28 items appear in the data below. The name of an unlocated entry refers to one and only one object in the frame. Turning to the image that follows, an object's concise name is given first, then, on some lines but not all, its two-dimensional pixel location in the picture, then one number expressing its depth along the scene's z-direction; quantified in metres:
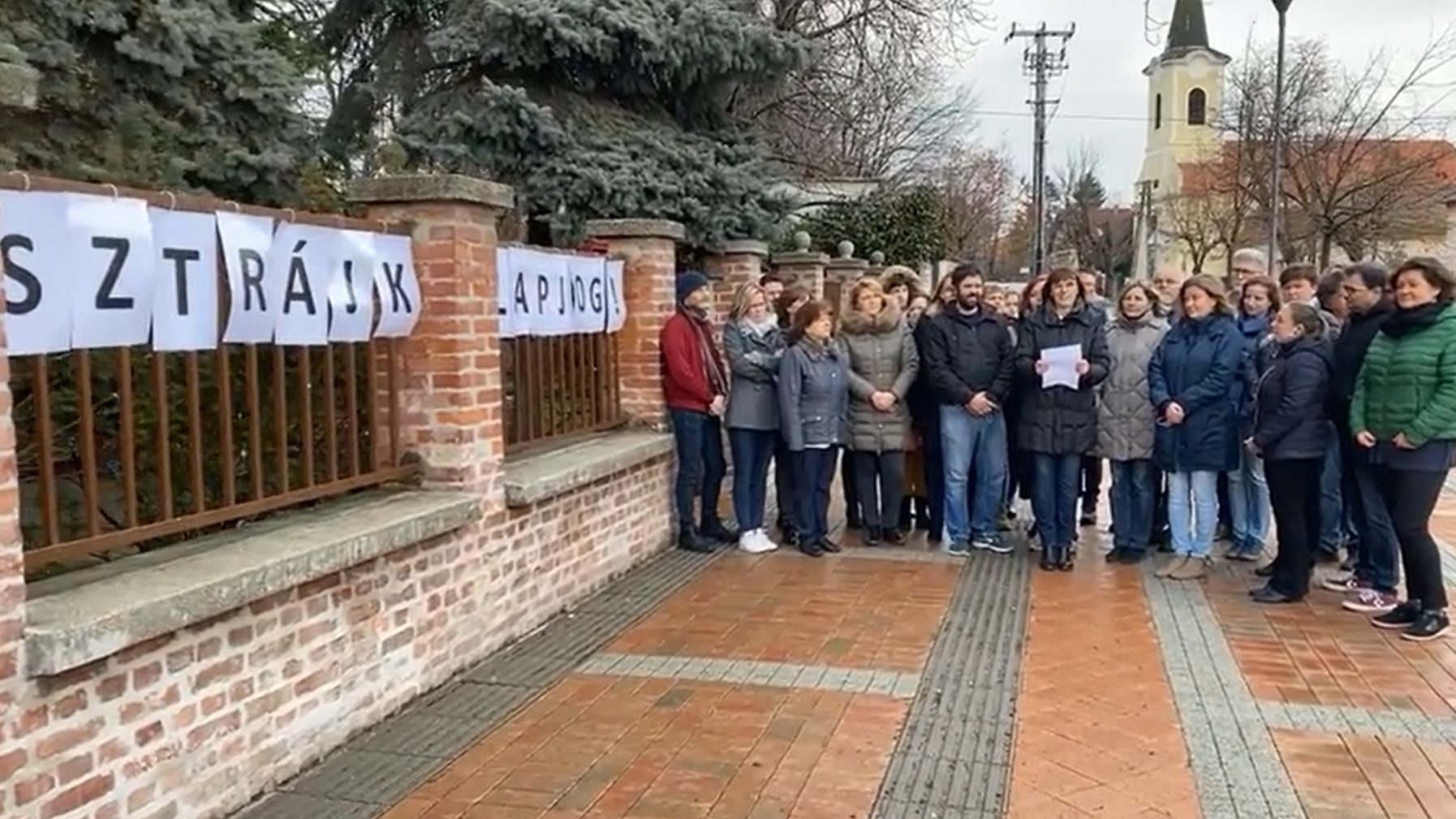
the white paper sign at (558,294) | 5.85
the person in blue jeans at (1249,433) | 6.73
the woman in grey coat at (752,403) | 7.39
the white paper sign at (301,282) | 4.11
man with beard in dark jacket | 7.12
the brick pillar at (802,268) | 12.43
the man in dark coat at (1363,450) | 6.01
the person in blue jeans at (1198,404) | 6.56
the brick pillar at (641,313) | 7.59
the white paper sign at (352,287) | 4.44
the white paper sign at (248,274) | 3.86
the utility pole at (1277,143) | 17.75
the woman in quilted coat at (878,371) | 7.38
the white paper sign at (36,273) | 3.06
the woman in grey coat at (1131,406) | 6.88
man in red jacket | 7.45
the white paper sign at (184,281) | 3.57
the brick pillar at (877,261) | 16.04
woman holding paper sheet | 6.80
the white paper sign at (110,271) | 3.27
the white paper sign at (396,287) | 4.76
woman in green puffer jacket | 5.42
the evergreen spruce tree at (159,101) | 5.69
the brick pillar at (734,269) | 9.71
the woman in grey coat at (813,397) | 7.24
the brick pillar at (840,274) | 13.95
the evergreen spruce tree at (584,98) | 9.69
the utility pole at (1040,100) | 34.03
